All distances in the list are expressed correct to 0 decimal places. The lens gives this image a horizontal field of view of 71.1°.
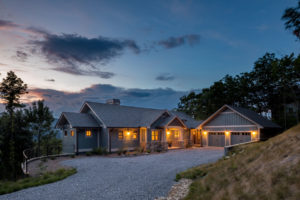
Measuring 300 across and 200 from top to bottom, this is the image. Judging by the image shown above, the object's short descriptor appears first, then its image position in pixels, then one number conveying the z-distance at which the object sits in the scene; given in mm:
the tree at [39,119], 25928
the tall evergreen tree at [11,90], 26844
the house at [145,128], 23078
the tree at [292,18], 12991
